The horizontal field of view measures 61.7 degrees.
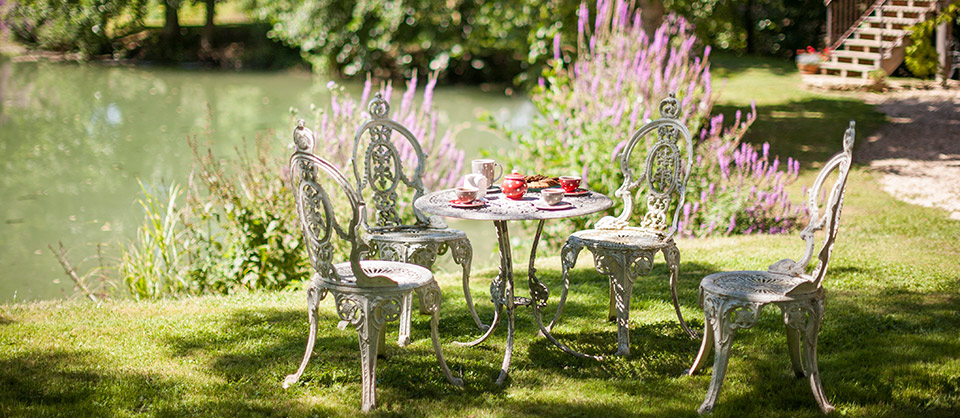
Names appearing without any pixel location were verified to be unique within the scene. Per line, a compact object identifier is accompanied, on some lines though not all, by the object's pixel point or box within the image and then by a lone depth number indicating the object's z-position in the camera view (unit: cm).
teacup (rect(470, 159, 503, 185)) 394
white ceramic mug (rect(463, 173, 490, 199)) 380
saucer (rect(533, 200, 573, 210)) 356
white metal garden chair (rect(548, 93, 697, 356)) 388
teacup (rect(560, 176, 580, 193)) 394
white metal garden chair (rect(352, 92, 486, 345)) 404
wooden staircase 1261
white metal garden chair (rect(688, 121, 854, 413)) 308
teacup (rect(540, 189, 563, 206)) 358
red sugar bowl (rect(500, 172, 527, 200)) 377
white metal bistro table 345
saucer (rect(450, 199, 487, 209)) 359
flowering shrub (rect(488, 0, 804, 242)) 651
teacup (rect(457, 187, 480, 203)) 359
